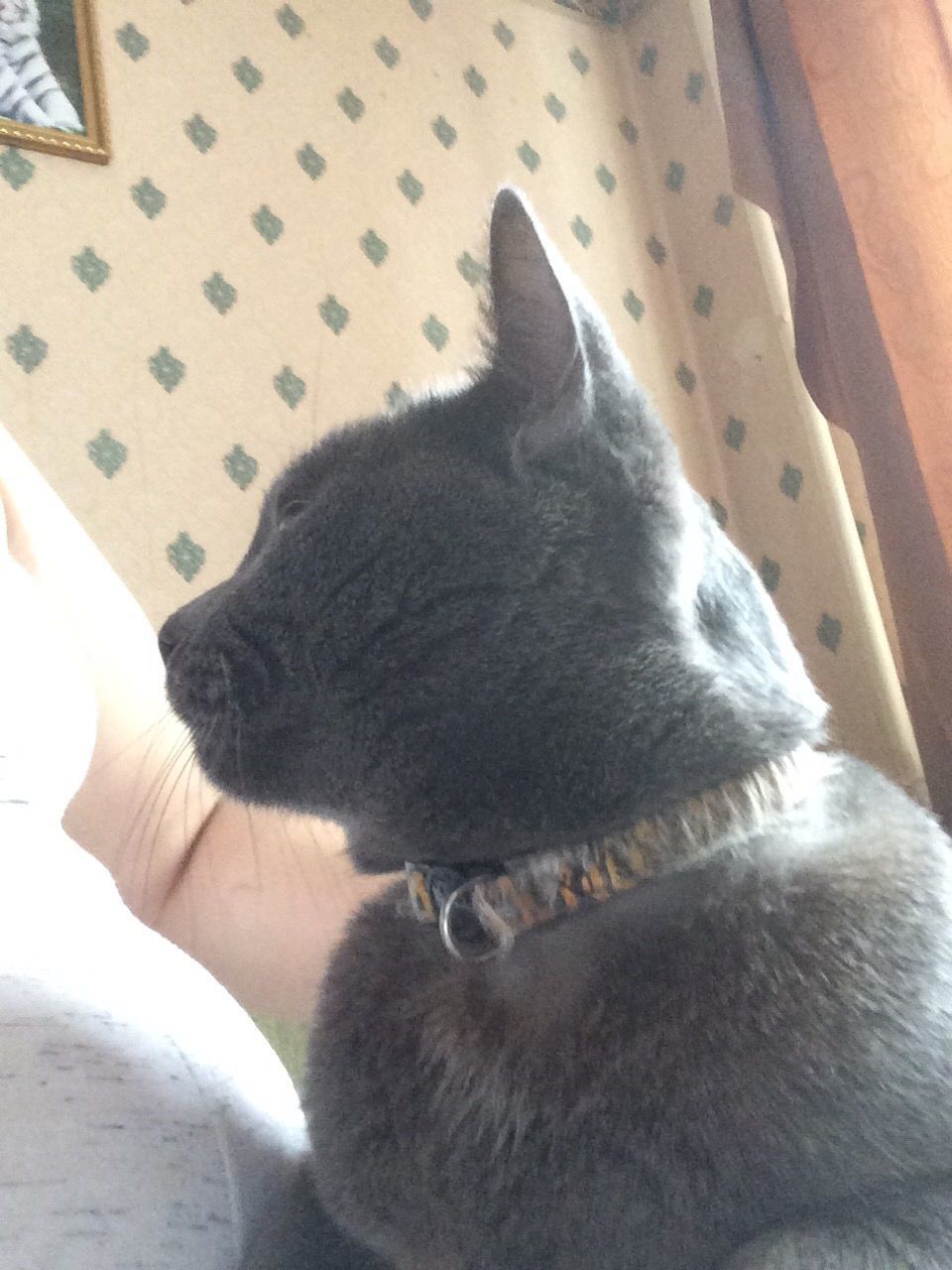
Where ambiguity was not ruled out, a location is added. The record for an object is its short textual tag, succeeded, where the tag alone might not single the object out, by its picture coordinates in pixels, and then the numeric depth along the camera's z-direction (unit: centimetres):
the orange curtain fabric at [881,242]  120
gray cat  35
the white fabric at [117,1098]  39
